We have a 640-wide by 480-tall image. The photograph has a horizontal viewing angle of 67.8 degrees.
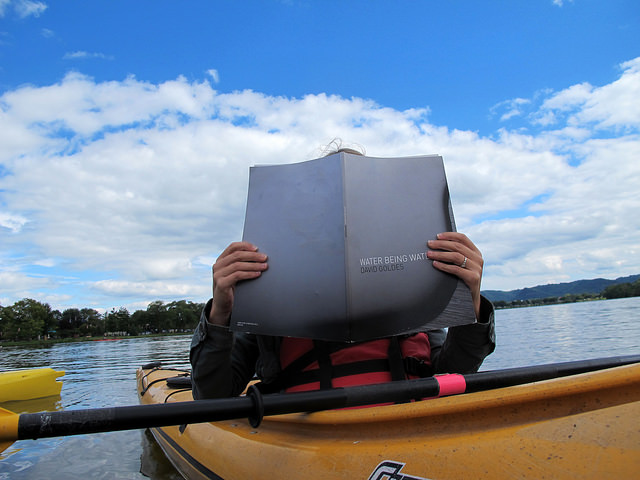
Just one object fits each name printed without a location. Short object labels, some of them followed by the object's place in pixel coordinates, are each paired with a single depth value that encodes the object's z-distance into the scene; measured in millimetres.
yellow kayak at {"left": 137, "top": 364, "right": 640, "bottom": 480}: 495
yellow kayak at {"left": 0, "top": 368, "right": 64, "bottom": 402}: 7181
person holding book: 740
